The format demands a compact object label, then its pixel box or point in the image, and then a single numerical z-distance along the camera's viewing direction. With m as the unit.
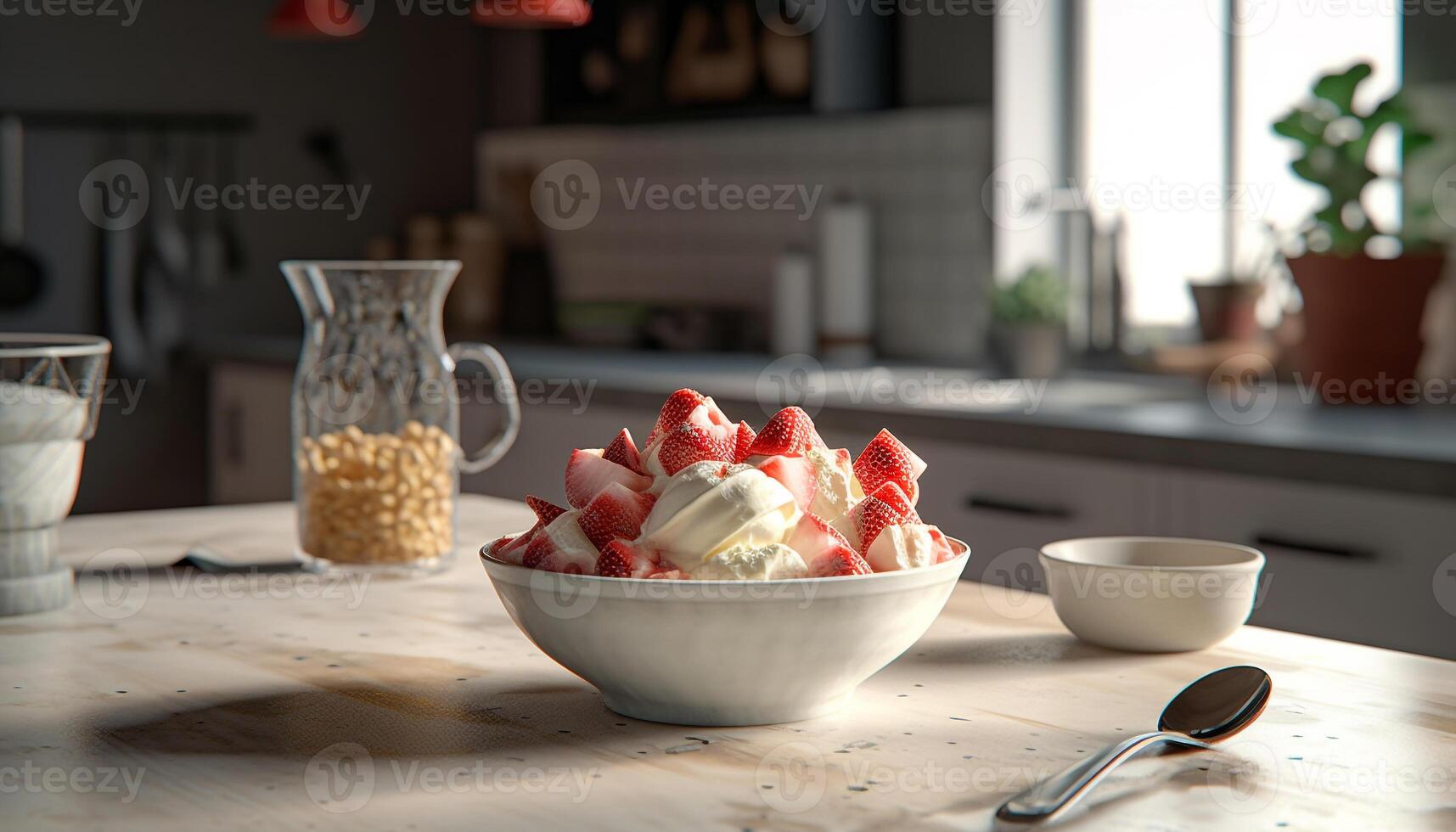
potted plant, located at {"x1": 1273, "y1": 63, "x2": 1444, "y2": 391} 2.42
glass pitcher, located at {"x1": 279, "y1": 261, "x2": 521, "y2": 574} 1.38
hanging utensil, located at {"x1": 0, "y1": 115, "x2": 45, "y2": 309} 3.78
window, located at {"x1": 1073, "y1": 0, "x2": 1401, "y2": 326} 2.78
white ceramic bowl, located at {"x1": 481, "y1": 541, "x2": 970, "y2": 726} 0.83
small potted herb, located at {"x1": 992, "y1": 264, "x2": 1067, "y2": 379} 2.96
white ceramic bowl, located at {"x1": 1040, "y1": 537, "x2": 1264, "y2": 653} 1.05
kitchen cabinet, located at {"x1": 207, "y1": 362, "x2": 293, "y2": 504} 3.72
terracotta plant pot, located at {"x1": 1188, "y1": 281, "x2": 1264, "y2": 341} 2.84
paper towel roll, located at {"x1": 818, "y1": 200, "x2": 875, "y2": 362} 3.37
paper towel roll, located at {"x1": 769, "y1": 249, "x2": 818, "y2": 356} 3.43
